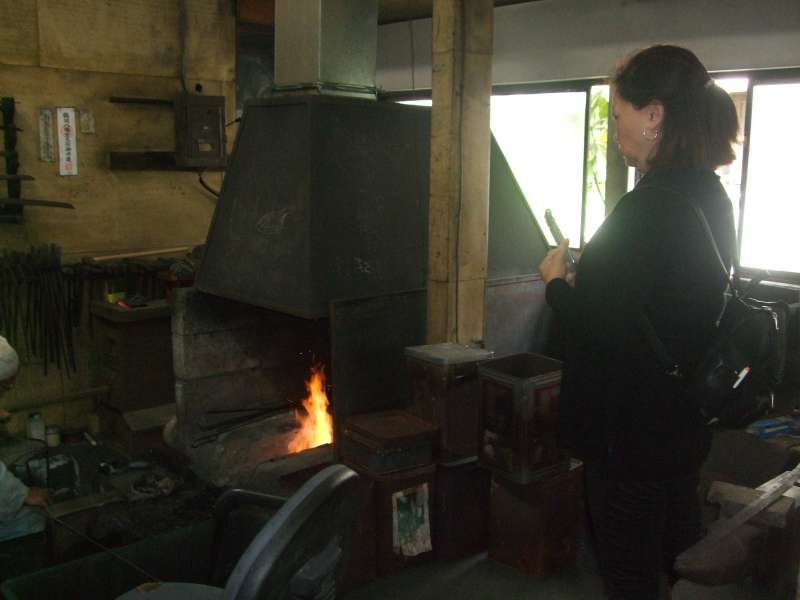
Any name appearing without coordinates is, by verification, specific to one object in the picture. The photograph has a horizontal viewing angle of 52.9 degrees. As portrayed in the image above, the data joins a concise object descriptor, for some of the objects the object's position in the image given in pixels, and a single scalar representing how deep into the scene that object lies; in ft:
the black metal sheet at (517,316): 13.08
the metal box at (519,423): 10.05
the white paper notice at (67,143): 15.64
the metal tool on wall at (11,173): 14.71
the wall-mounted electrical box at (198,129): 16.69
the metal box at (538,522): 10.34
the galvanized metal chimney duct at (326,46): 12.07
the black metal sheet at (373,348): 10.89
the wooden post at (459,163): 10.47
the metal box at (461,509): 10.80
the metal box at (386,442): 10.25
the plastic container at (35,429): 15.65
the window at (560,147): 17.17
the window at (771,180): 13.88
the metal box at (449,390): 10.64
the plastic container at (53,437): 15.66
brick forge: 12.78
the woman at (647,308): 5.50
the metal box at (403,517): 10.32
